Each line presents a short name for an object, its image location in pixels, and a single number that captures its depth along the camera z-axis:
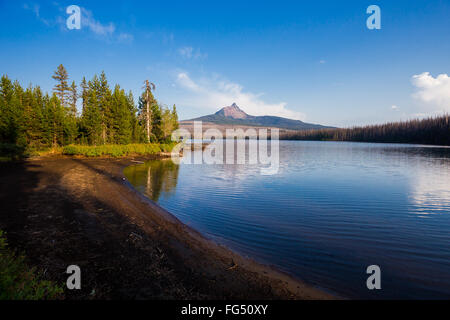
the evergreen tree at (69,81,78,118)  61.43
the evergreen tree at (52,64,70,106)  59.25
